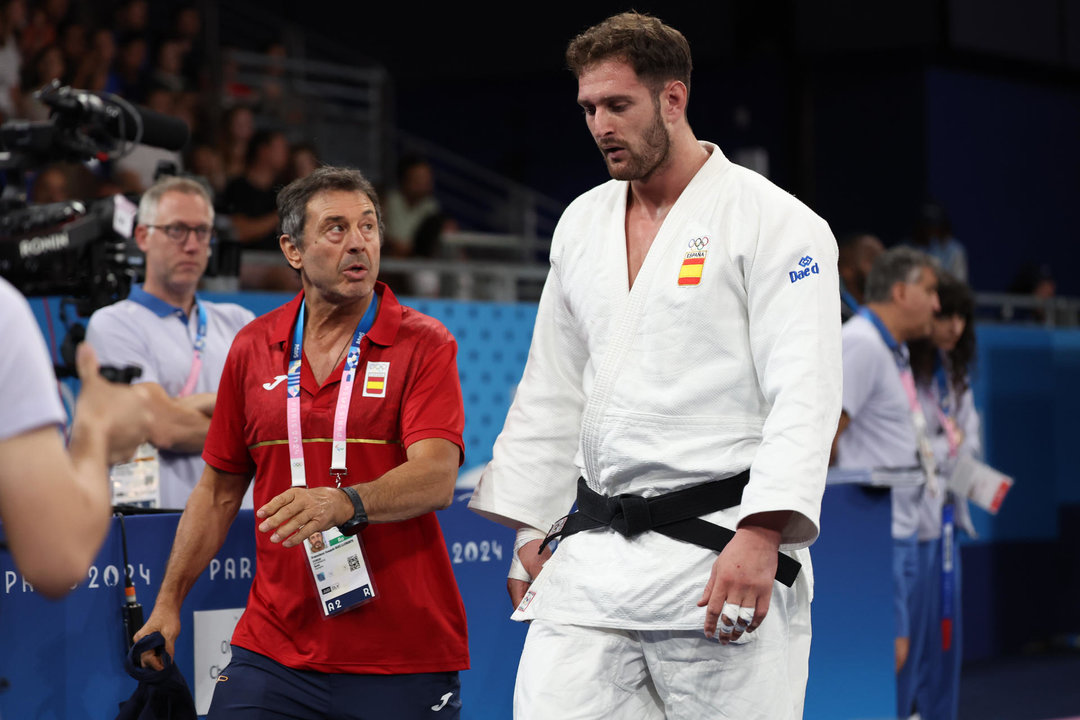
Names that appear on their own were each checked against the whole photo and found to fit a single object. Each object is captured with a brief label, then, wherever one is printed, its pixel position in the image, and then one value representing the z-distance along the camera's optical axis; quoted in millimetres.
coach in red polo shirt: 5336
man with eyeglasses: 7621
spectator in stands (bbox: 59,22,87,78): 16219
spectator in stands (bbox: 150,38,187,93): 17344
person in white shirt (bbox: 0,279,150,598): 2969
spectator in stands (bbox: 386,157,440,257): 17406
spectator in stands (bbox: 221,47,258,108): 18953
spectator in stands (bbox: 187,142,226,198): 15367
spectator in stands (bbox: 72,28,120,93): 16000
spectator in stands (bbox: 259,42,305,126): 19687
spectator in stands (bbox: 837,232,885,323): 13031
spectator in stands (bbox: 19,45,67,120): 15297
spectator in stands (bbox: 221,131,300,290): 12211
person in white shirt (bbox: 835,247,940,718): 10125
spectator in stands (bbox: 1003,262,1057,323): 22203
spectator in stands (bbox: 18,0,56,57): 15816
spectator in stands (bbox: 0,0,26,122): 14883
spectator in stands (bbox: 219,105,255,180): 16266
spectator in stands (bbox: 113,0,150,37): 17500
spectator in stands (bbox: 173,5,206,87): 18031
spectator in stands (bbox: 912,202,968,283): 19578
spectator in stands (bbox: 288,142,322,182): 15992
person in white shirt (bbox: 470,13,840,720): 4695
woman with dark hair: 10609
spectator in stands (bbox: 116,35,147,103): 17000
